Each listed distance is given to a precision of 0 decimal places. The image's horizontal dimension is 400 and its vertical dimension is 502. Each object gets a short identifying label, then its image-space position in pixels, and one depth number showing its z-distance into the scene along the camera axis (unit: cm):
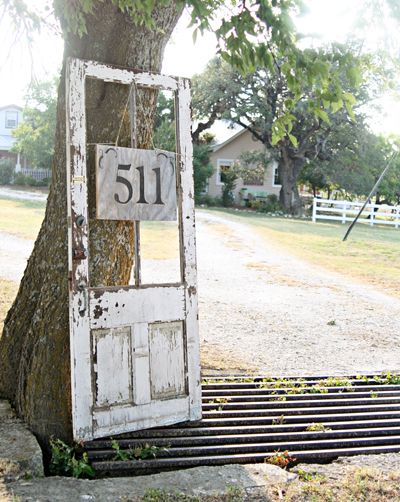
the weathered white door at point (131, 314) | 468
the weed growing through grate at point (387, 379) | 686
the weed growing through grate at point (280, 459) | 477
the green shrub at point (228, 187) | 4065
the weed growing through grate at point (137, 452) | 467
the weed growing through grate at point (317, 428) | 531
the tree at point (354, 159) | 3647
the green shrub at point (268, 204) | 3912
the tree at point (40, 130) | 4162
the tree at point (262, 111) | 3581
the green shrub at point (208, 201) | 4038
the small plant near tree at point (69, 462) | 450
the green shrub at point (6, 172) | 4375
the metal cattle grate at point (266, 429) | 475
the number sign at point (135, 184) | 488
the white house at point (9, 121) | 5309
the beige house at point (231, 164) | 4288
